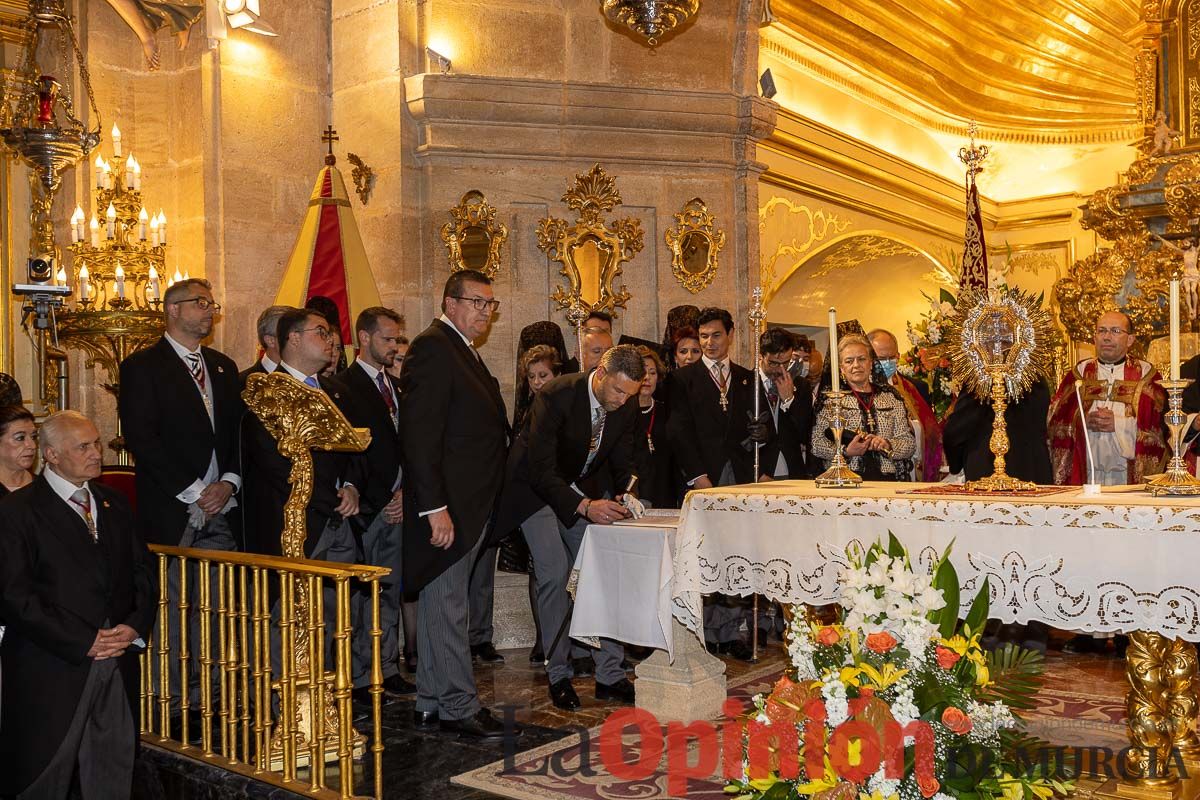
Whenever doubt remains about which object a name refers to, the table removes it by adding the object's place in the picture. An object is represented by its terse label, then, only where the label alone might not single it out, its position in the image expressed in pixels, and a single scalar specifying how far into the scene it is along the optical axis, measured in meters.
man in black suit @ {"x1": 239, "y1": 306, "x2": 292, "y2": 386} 5.56
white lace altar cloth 3.64
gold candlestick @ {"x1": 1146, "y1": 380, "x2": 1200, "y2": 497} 3.93
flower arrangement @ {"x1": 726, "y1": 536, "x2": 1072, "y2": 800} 2.66
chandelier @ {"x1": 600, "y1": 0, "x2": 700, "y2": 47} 5.95
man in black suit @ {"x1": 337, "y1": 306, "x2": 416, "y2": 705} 5.77
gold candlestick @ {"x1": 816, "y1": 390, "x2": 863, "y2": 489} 4.78
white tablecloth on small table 4.93
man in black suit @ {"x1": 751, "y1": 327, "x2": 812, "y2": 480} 6.56
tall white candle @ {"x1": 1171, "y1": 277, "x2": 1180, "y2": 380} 3.93
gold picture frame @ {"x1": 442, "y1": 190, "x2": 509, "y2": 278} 7.41
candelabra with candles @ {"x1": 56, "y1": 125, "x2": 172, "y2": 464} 6.09
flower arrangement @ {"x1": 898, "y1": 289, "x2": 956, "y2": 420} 7.37
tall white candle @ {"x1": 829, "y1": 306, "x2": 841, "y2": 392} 4.65
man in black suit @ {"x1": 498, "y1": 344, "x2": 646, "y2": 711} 5.34
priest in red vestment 6.09
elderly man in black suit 4.15
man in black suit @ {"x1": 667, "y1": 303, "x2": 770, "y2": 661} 6.45
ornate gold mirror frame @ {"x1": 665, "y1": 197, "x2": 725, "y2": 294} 7.89
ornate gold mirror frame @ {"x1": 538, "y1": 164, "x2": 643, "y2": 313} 7.58
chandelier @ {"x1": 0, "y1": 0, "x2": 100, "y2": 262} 6.22
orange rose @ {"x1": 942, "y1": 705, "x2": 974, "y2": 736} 2.62
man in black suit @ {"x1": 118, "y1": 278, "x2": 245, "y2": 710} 5.10
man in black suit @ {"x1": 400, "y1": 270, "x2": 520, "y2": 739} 4.91
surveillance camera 5.93
